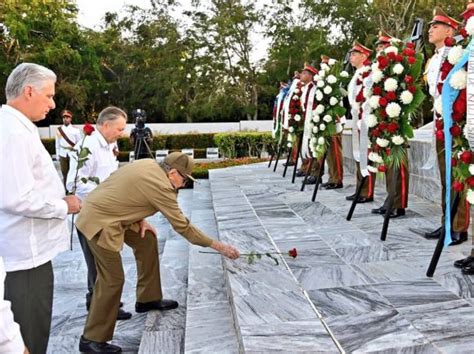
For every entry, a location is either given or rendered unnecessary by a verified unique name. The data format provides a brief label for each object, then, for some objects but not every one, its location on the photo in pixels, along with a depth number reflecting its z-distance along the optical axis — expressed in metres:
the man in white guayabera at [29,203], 2.08
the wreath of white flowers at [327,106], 6.25
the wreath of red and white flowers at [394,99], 4.08
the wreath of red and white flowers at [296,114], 7.82
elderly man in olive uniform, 2.82
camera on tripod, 9.60
